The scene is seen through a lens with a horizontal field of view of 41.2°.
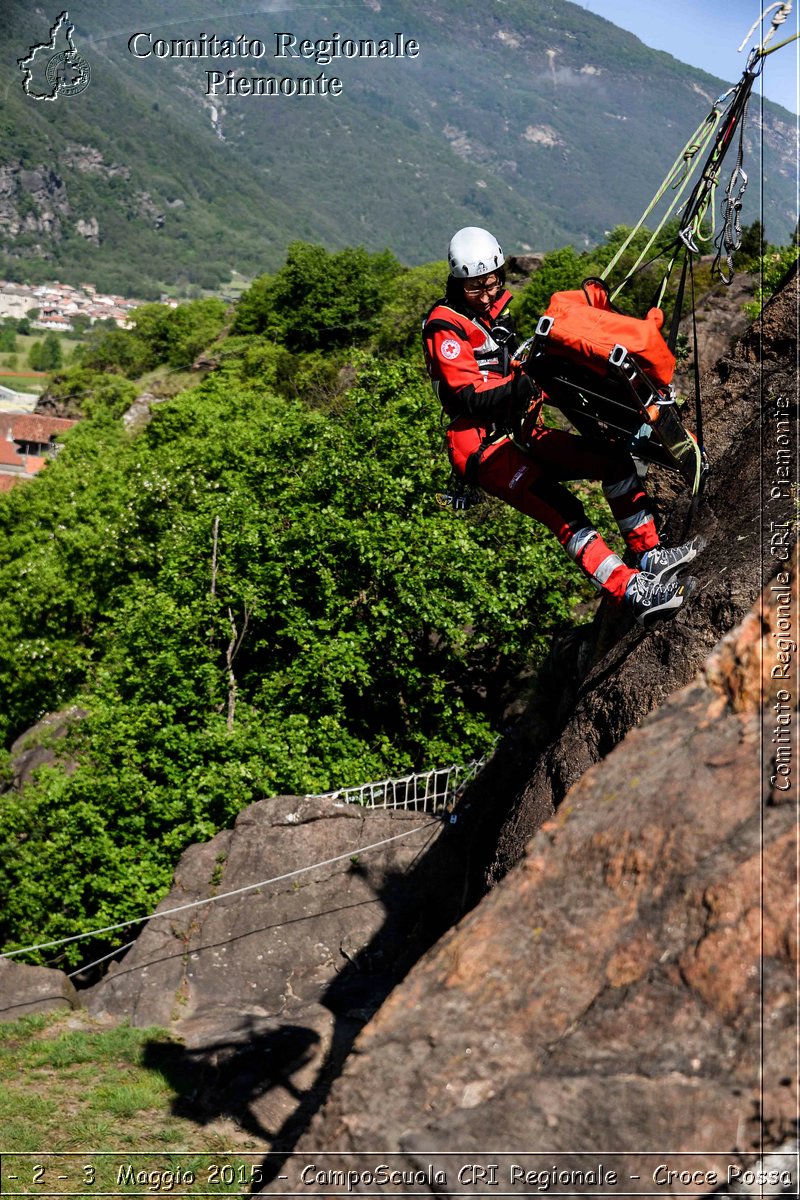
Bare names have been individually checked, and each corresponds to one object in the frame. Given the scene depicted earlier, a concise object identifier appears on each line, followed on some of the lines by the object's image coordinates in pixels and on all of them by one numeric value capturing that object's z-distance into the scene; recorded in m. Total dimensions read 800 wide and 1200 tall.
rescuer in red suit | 7.76
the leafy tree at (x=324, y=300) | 74.81
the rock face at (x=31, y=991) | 12.21
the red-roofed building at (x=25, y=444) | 105.50
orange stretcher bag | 7.04
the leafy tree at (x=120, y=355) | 97.12
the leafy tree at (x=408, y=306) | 58.44
